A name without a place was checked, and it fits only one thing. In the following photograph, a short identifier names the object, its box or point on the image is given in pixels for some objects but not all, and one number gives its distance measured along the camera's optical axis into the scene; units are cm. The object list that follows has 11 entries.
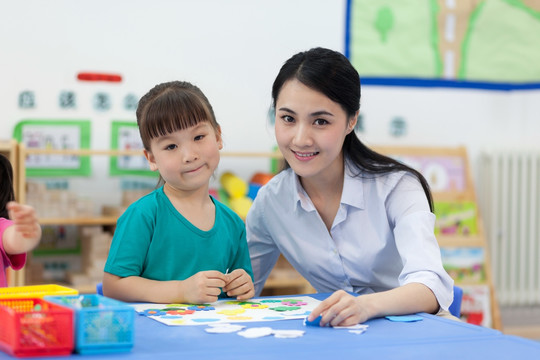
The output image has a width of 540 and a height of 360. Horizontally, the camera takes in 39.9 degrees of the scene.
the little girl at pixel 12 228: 125
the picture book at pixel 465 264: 415
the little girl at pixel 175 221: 154
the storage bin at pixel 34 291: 121
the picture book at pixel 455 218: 423
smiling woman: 174
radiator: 456
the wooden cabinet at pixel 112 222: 336
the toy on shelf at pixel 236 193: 362
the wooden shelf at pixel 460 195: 416
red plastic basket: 104
